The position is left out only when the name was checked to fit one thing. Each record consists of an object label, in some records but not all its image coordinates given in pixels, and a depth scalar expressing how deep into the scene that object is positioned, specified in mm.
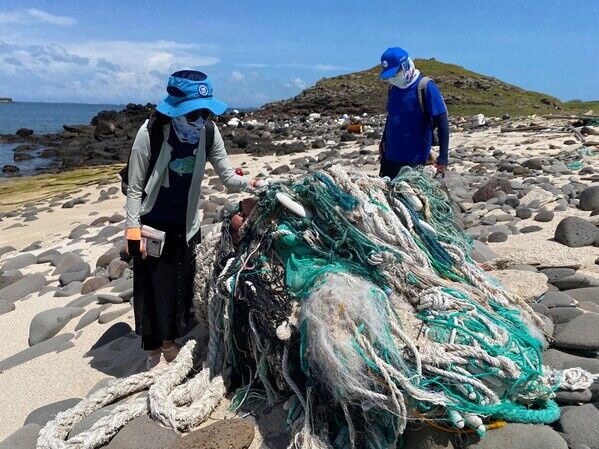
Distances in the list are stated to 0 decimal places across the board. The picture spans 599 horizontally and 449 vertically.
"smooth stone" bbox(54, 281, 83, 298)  5949
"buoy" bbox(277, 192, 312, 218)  3193
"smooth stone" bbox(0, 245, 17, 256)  8789
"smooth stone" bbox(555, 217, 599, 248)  5199
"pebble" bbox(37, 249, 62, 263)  7480
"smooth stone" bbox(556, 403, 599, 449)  2520
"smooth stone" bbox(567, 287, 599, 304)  3855
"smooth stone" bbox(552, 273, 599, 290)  4034
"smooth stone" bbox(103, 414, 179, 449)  2916
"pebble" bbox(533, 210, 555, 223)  6179
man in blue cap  4957
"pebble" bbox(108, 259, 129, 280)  6152
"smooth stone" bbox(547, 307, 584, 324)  3498
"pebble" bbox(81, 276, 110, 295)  5957
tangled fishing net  2504
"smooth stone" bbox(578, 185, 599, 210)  6422
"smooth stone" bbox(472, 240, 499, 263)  4648
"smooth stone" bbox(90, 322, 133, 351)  4500
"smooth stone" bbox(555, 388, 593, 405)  2766
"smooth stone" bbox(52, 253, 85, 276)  6878
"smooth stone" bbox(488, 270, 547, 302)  3833
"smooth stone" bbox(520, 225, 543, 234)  5900
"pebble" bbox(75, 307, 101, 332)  4930
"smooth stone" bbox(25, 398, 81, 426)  3449
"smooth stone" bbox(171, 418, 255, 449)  2754
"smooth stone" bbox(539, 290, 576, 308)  3699
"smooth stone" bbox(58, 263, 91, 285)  6383
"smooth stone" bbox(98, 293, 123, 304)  5273
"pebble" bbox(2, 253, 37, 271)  7359
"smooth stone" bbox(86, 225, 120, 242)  8289
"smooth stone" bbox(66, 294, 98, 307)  5484
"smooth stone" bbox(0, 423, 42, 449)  3107
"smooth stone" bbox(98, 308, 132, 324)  4867
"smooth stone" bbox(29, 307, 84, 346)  4875
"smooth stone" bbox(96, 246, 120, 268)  6676
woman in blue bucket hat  3420
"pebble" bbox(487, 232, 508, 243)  5629
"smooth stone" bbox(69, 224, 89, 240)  8812
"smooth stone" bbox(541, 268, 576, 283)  4211
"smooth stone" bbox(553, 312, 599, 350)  3174
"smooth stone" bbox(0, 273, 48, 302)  6086
